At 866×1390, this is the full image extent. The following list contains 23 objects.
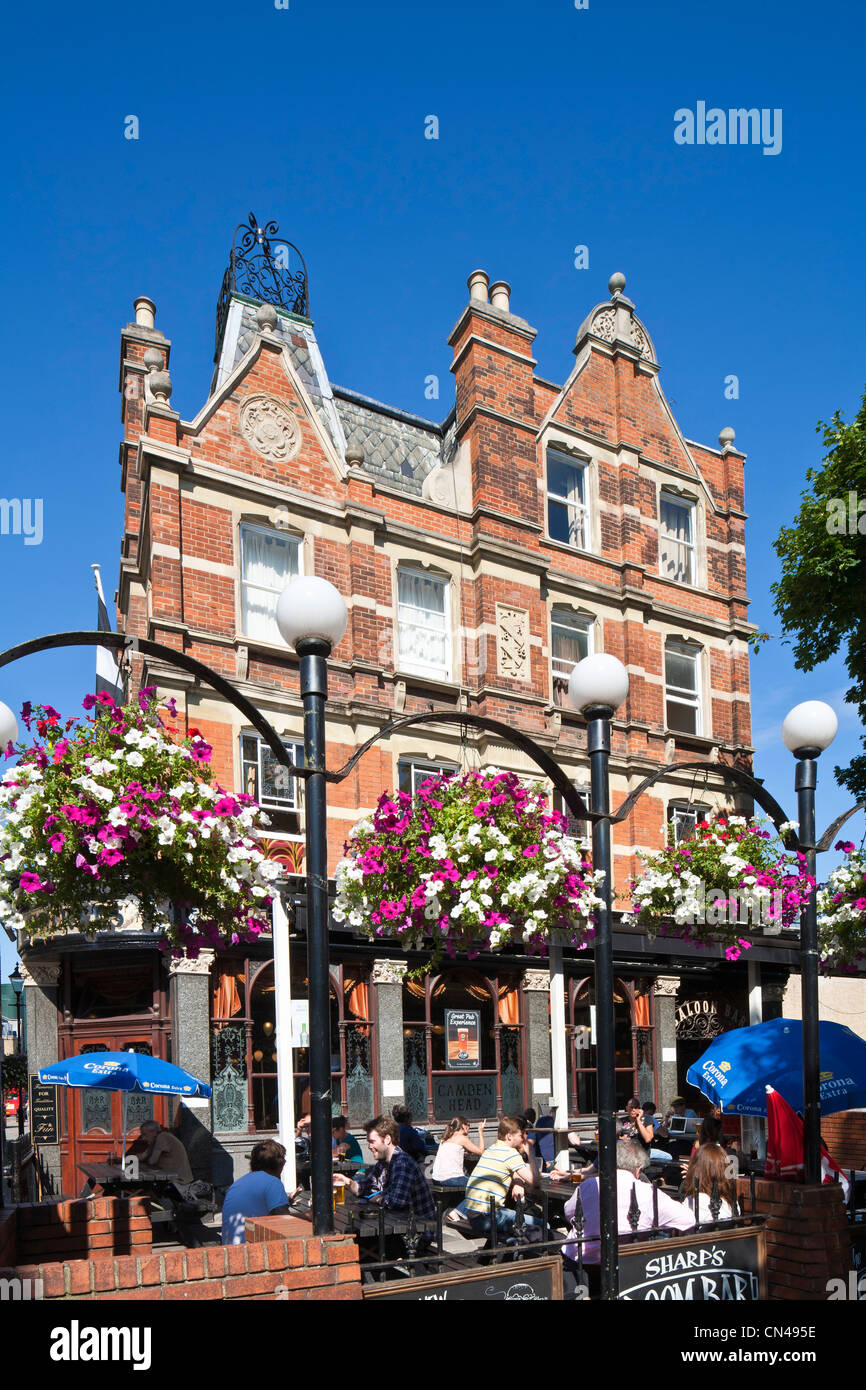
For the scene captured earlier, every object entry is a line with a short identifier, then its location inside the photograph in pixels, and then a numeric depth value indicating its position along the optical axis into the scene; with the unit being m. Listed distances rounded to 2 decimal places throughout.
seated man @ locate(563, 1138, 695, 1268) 7.39
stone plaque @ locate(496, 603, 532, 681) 19.91
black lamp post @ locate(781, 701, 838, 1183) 8.34
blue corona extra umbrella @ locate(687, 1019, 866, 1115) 9.81
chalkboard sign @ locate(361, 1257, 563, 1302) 5.58
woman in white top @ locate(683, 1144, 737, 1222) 7.82
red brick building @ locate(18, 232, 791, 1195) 16.97
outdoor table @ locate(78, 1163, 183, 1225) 11.22
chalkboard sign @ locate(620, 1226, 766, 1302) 6.55
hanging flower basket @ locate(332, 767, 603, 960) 9.06
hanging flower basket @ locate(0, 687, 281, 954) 6.31
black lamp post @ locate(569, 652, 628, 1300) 6.21
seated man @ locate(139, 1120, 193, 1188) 12.16
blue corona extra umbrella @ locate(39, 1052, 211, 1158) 12.05
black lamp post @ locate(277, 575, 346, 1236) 5.45
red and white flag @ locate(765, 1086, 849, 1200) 8.97
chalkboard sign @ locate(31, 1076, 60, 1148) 15.63
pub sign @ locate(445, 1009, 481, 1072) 18.27
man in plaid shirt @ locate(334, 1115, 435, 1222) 8.82
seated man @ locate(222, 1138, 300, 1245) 7.15
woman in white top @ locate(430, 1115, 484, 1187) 10.12
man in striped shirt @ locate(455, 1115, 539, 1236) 8.48
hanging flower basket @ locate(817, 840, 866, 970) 12.13
